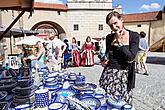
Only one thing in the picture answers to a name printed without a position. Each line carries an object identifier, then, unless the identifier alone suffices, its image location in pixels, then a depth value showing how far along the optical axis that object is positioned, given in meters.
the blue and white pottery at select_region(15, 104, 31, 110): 1.00
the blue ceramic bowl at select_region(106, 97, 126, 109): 1.03
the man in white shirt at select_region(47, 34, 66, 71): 4.92
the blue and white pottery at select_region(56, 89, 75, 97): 1.17
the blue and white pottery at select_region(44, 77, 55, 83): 1.40
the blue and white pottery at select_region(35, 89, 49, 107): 1.03
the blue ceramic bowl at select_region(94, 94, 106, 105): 1.08
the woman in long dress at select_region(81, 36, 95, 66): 6.02
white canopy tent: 6.01
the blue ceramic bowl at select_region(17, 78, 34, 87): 1.31
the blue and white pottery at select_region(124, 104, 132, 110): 1.01
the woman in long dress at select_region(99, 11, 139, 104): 1.26
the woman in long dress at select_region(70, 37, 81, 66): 6.17
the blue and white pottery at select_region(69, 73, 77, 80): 1.54
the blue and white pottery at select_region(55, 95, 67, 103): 1.06
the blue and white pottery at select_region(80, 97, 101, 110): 1.03
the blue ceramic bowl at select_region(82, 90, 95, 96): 1.17
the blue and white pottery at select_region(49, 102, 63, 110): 0.96
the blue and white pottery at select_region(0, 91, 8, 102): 1.14
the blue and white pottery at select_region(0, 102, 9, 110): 1.04
